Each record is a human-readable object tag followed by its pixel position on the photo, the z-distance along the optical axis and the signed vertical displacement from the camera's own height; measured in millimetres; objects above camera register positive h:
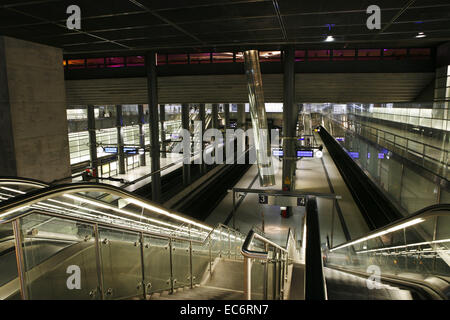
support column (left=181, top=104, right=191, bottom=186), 19609 -2153
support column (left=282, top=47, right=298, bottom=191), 12891 -237
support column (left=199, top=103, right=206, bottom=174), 22994 -255
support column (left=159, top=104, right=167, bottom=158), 27706 -94
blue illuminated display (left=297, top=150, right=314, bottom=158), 14816 -1785
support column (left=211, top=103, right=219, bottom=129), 25550 -62
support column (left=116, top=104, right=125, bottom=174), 22531 -450
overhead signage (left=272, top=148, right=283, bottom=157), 16094 -1881
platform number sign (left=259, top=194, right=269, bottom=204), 10533 -2756
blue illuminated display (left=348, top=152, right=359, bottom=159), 20092 -2615
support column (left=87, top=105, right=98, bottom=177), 19578 -1115
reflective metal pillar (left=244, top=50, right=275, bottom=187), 11953 +294
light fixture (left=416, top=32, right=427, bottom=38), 5529 +1373
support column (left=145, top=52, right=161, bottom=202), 13789 +220
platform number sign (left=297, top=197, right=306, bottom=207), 10229 -2771
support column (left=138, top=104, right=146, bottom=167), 26662 -1179
